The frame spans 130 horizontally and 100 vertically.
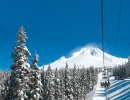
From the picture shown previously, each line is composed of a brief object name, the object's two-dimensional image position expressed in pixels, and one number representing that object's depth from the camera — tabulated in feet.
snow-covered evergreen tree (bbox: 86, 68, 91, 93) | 351.87
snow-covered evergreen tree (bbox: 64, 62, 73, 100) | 174.81
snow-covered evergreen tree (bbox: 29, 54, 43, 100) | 106.11
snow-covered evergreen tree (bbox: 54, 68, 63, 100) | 171.53
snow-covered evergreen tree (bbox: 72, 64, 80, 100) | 238.95
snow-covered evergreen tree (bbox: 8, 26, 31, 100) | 83.99
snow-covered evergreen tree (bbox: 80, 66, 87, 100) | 299.54
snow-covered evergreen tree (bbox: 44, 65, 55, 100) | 169.51
